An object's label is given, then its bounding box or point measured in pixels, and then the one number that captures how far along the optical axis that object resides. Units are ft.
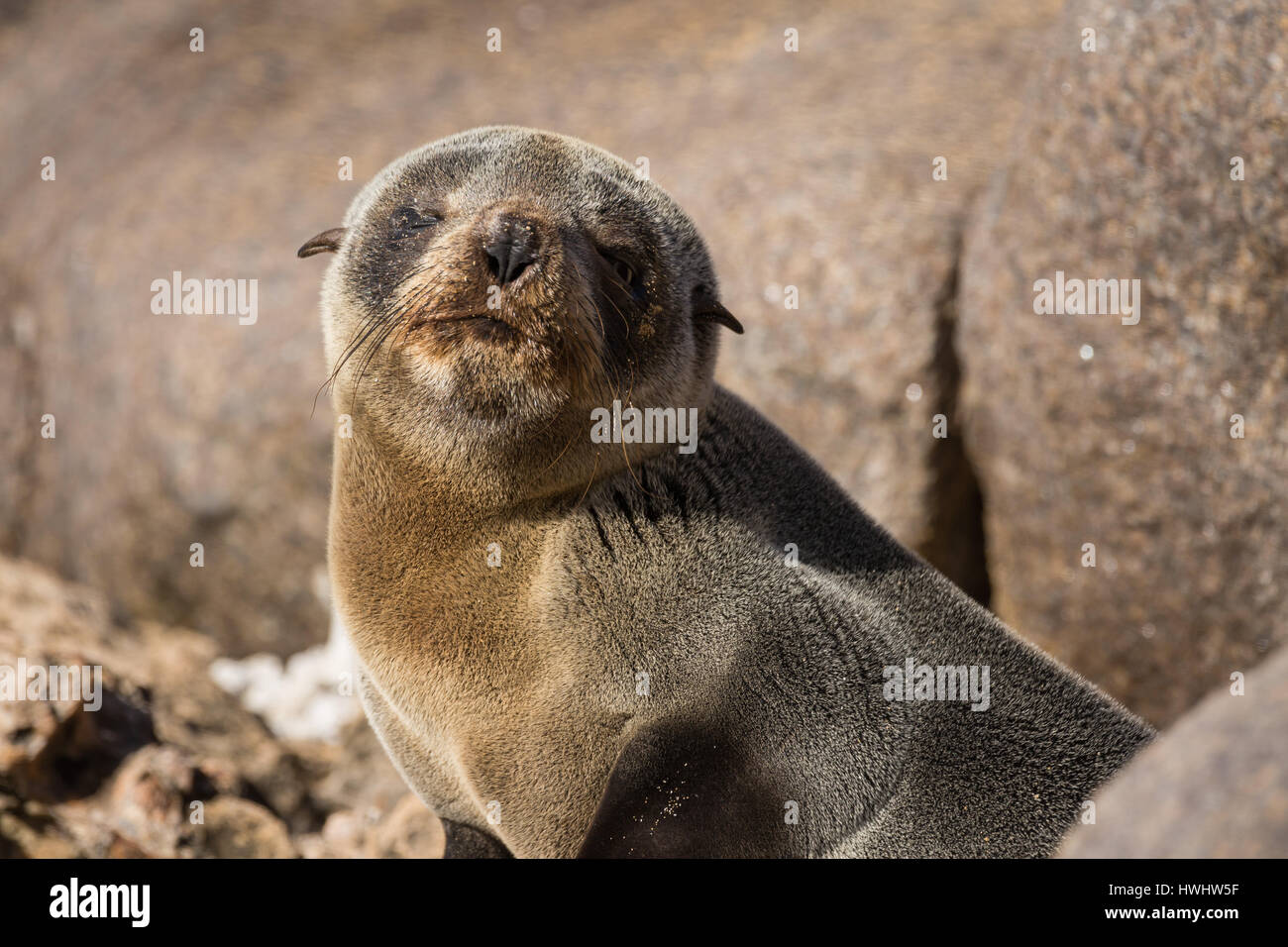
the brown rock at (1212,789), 9.11
